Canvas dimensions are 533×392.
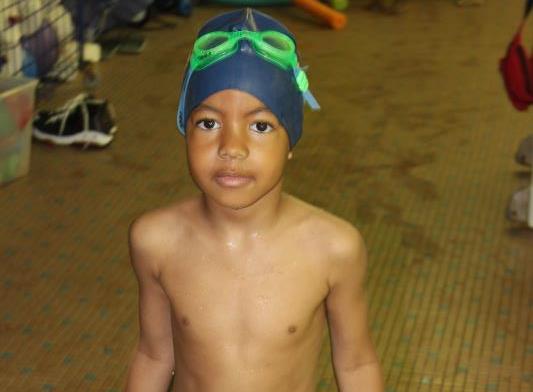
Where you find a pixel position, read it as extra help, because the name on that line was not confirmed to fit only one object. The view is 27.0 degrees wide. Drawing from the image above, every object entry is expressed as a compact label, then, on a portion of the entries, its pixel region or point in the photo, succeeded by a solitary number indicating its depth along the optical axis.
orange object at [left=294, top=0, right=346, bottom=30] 3.73
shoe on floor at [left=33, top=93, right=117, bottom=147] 2.72
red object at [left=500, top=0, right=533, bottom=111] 2.24
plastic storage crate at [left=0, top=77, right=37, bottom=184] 2.48
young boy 1.05
